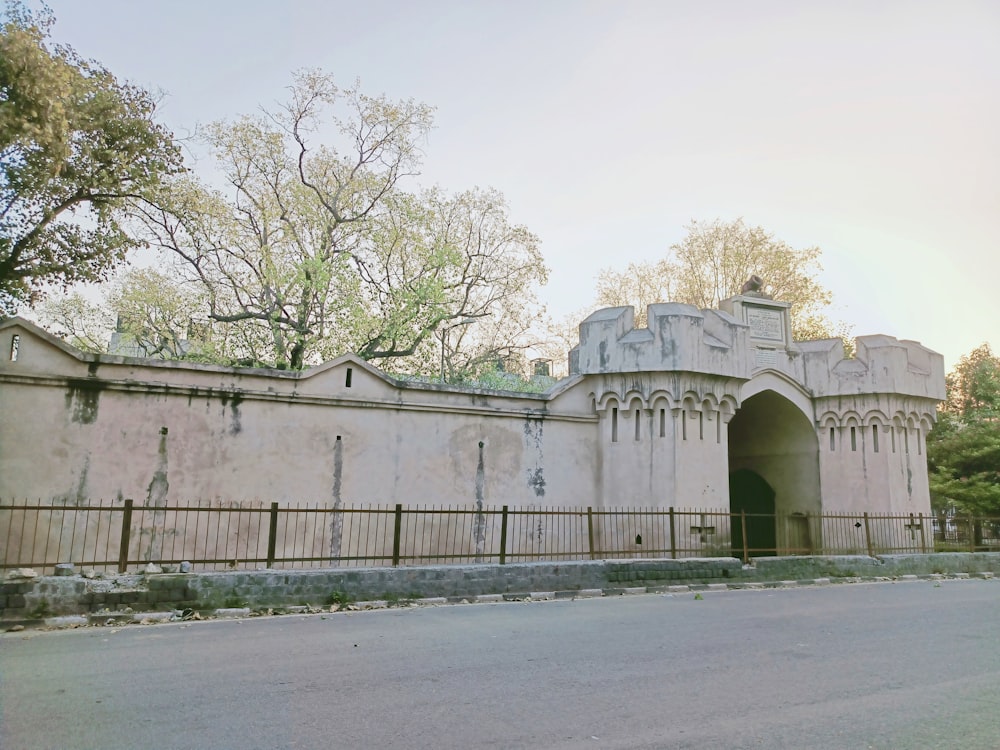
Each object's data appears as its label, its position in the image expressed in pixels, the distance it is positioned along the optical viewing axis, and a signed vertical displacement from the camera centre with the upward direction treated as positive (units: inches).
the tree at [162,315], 884.6 +222.4
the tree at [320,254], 861.2 +300.6
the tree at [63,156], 435.8 +227.0
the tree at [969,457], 912.3 +81.9
